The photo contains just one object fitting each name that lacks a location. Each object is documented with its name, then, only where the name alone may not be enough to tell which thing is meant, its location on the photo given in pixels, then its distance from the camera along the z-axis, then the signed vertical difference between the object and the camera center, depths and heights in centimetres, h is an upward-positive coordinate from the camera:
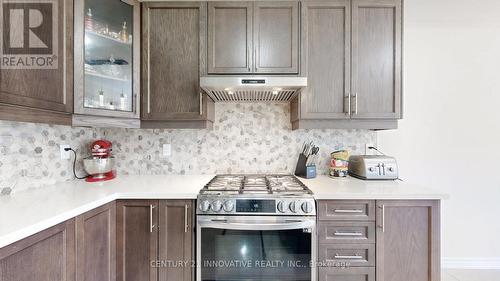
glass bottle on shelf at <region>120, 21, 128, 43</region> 167 +77
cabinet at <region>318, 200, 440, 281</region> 141 -65
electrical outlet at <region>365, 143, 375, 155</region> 210 -9
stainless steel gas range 139 -61
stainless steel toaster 179 -23
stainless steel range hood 152 +36
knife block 190 -26
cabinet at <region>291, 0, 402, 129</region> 173 +60
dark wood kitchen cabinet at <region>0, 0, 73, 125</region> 103 +30
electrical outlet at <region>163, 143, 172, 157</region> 209 -11
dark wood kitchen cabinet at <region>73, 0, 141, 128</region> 142 +52
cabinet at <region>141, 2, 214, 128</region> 175 +60
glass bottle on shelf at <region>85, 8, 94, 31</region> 146 +76
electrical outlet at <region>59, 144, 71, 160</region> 169 -11
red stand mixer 172 -19
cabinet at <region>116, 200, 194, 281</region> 143 -64
